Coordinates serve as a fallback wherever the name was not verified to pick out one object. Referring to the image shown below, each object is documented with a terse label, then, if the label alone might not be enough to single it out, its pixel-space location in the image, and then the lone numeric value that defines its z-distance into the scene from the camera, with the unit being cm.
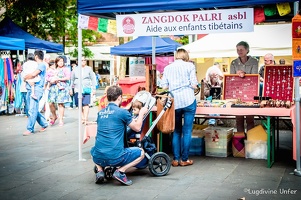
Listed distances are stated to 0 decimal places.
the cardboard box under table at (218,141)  796
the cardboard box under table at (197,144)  820
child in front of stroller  596
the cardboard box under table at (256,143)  774
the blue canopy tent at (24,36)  1783
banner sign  696
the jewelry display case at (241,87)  851
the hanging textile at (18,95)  1545
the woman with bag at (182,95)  719
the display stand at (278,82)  813
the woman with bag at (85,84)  1212
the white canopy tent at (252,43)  1167
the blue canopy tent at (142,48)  1694
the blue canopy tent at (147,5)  666
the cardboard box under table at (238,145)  793
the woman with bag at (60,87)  1227
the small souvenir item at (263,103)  730
